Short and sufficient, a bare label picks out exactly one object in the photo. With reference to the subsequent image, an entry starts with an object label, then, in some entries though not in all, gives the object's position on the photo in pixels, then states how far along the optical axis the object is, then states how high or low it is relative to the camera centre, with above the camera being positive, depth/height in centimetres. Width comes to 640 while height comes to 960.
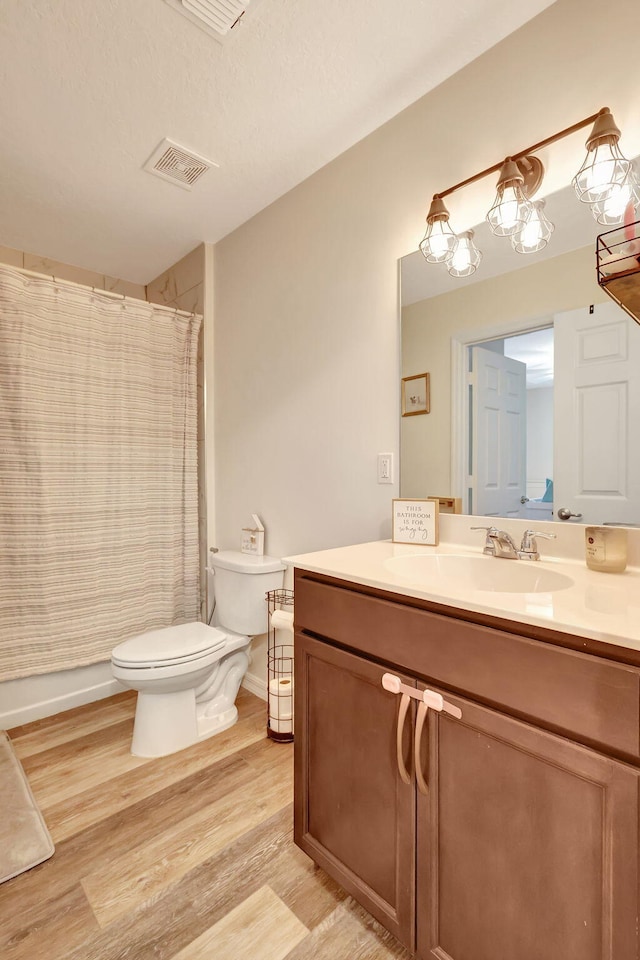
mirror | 116 +27
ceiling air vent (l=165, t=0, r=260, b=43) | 123 +128
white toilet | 174 -73
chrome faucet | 124 -19
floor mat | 131 -109
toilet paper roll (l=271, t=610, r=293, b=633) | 171 -54
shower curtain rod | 202 +92
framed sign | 147 -14
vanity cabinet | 69 -57
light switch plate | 165 +4
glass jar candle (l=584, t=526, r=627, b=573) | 107 -17
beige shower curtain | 203 +4
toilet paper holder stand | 187 -85
